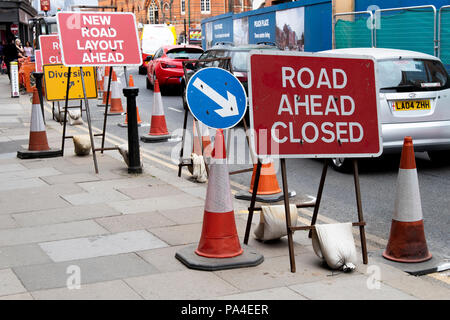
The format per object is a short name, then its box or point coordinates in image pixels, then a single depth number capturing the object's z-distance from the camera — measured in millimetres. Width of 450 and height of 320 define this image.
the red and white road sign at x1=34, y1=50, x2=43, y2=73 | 15398
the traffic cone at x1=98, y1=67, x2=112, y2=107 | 18766
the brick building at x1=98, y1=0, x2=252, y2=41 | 91625
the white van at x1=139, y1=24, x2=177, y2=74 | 41938
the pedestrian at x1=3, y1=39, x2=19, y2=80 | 27125
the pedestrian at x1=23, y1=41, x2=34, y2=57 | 31828
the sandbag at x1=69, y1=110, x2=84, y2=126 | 14565
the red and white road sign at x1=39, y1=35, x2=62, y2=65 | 12266
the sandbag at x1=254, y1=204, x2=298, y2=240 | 5551
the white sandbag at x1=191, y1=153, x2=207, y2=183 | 8359
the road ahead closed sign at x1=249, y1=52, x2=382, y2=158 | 5090
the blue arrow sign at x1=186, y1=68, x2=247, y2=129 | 5523
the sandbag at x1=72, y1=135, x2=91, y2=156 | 10188
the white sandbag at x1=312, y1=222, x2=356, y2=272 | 4934
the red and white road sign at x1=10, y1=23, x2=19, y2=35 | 42594
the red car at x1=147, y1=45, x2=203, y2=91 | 21688
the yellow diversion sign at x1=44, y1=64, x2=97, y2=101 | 10752
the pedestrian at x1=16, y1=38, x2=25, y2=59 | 28008
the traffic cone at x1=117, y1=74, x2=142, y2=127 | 14250
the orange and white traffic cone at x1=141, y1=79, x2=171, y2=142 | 12180
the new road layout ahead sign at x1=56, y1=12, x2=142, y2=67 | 8914
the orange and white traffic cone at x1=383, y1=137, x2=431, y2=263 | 5281
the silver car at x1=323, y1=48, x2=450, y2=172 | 8727
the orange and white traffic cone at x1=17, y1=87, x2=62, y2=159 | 10117
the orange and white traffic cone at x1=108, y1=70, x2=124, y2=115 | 16516
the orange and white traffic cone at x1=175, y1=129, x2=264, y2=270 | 5133
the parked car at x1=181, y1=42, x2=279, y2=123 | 13772
